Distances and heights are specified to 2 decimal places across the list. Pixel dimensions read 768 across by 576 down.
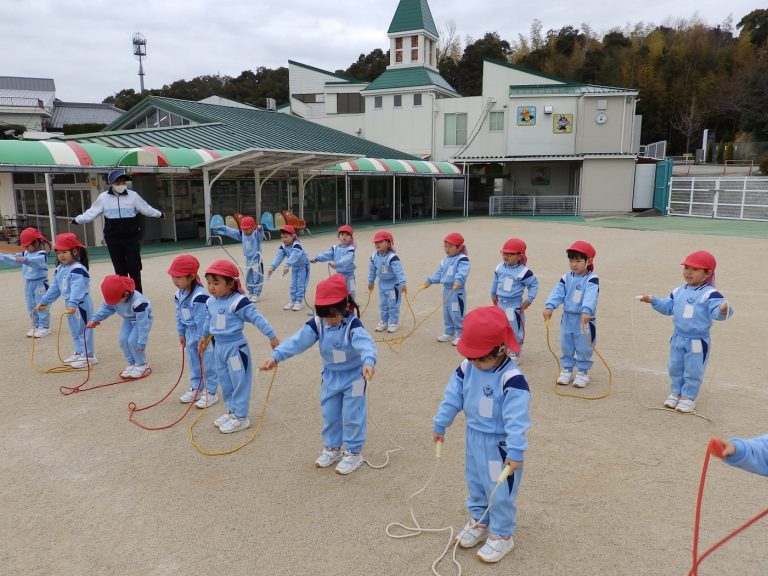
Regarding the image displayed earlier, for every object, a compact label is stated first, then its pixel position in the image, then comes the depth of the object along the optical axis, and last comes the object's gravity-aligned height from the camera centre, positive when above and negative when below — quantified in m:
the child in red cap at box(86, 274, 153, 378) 6.00 -1.43
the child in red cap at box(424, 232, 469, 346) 7.62 -1.31
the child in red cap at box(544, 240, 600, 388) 5.97 -1.32
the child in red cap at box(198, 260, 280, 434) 4.96 -1.30
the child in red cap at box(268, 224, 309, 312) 9.85 -1.35
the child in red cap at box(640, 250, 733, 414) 5.29 -1.27
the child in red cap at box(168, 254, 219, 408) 5.39 -1.34
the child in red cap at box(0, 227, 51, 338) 7.80 -1.21
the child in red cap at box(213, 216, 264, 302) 10.35 -1.24
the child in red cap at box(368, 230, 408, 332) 8.17 -1.38
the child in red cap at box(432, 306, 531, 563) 3.17 -1.33
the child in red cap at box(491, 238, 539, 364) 6.77 -1.17
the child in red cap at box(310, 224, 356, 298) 9.11 -1.15
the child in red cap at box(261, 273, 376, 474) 4.12 -1.32
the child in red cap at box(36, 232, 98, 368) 6.68 -1.27
